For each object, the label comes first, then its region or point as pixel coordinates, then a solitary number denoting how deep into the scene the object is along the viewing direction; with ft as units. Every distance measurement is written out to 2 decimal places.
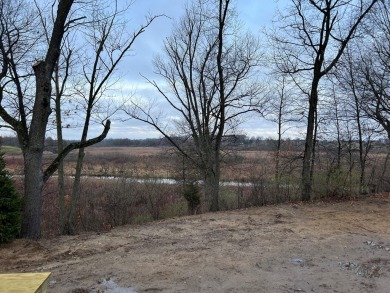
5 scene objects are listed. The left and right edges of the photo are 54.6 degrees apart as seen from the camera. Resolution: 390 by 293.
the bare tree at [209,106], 54.75
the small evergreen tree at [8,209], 24.03
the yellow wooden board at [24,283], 10.01
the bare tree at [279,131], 53.06
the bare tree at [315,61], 43.42
